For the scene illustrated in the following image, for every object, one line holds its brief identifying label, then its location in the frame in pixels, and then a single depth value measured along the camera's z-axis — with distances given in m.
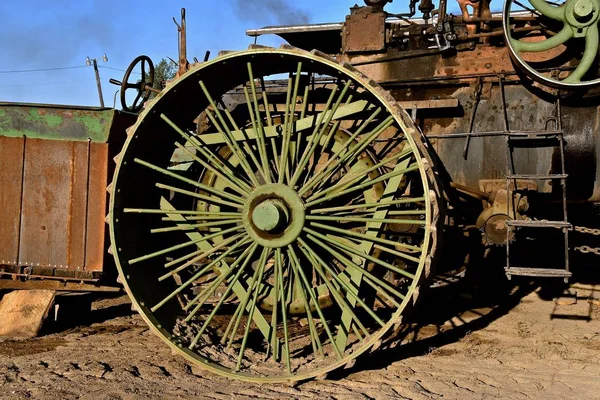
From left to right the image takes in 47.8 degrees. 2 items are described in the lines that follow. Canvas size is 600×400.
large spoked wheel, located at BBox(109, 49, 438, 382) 5.28
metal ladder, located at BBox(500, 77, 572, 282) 5.71
